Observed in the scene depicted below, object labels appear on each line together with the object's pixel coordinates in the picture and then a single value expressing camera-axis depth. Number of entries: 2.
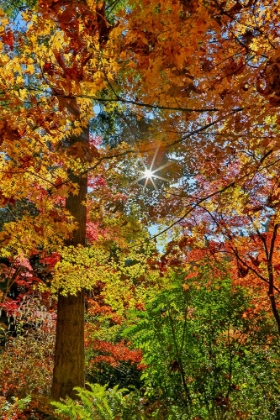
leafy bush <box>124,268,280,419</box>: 4.23
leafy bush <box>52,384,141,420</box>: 3.58
